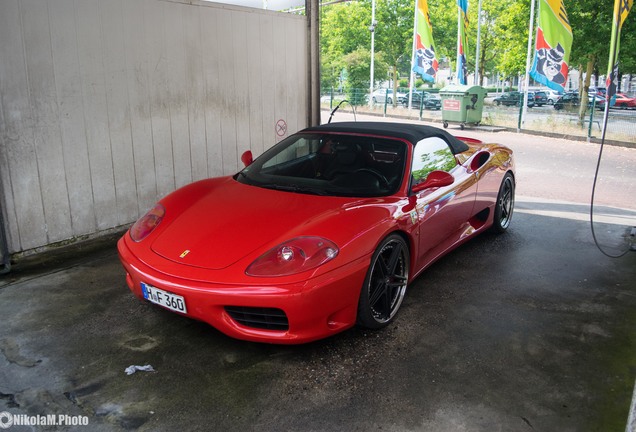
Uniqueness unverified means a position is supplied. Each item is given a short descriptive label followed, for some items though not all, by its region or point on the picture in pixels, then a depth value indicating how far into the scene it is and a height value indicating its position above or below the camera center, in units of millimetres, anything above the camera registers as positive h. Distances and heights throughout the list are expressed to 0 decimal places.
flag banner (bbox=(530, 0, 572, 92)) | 15641 +1254
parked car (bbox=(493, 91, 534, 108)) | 18103 -424
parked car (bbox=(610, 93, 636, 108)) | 31875 -793
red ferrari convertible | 2975 -891
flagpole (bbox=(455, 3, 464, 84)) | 21020 +1954
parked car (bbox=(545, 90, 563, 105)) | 34625 -435
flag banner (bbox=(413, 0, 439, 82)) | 21234 +1706
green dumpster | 18391 -491
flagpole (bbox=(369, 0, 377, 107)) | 30834 +3652
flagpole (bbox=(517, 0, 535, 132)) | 18458 +534
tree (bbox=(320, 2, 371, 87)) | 34781 +3687
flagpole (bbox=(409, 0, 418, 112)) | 22862 +635
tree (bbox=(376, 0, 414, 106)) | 32469 +3837
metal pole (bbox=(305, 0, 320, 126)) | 7375 +395
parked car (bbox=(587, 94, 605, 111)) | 15257 -479
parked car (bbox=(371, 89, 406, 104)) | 31755 -450
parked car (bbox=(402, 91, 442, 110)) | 26481 -605
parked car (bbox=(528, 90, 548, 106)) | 32831 -495
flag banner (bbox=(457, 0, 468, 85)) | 21109 +1918
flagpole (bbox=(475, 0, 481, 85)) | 27469 +1899
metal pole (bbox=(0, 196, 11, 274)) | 4527 -1336
